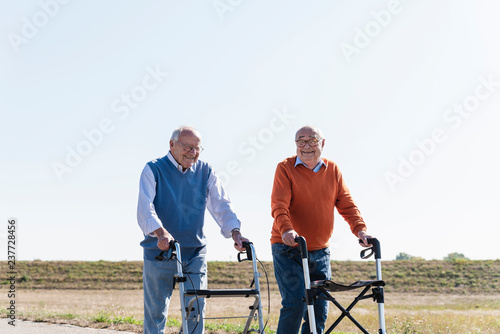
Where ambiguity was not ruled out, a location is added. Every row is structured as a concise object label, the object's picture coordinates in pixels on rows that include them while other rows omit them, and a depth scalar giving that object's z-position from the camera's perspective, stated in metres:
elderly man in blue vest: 4.26
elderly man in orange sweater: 4.38
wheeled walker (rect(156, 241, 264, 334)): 3.85
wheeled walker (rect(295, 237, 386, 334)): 3.95
